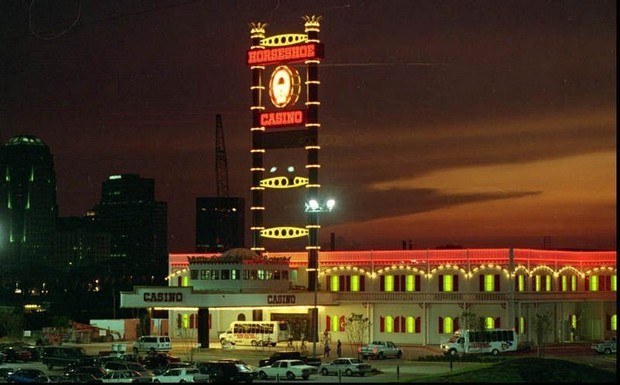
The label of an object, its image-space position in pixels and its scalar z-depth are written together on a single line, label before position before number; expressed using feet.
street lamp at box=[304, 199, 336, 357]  362.04
